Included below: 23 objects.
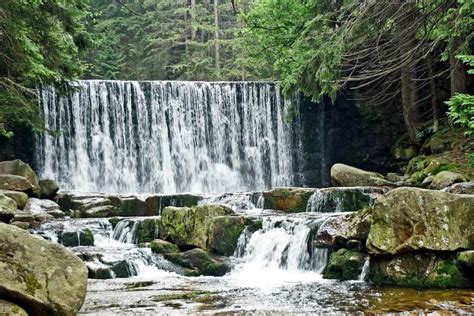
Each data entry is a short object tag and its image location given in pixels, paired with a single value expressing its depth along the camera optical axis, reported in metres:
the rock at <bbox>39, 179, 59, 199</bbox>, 16.62
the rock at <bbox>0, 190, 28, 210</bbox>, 14.41
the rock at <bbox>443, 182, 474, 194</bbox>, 11.26
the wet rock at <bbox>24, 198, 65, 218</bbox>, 14.56
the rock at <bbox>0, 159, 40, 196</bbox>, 16.62
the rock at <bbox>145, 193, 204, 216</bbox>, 16.42
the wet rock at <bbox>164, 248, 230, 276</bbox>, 10.18
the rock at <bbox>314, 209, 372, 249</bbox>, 8.98
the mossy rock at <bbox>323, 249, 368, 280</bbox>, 8.86
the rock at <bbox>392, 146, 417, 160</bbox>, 19.28
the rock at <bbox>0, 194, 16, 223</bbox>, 10.87
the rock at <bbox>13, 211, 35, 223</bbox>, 12.72
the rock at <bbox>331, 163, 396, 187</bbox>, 16.70
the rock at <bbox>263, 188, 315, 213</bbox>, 15.26
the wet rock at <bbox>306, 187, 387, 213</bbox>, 13.98
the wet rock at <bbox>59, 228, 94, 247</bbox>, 11.95
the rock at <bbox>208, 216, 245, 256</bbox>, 11.05
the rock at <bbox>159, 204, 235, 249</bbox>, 11.32
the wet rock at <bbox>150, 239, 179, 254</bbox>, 11.27
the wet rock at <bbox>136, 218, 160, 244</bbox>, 12.51
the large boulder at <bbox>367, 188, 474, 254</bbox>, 7.95
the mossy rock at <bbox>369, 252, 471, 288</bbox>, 7.70
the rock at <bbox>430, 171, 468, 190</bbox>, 13.39
